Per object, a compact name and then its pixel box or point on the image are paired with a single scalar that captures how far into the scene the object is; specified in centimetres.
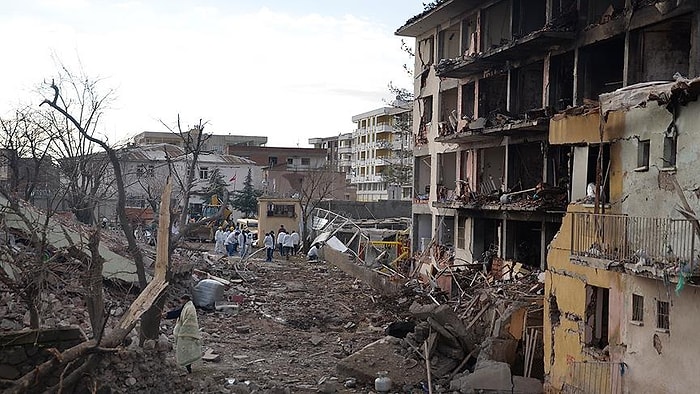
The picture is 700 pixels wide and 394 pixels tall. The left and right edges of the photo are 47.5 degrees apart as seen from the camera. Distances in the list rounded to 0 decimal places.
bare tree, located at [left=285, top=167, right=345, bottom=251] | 4634
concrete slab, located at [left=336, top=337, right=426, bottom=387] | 1711
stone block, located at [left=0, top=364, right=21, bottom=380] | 1099
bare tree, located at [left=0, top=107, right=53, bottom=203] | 2769
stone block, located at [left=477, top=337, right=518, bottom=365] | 1681
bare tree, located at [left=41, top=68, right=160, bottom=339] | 1224
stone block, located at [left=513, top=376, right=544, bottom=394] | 1598
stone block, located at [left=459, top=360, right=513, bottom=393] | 1587
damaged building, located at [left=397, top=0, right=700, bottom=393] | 1220
